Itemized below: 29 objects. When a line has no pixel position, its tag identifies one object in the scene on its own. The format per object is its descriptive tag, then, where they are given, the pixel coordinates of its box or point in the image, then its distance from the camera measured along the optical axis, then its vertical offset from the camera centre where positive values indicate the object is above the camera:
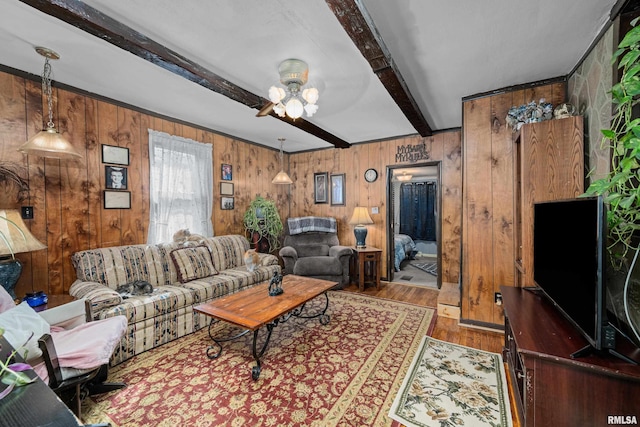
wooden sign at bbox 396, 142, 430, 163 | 4.20 +0.96
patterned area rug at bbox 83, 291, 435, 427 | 1.60 -1.29
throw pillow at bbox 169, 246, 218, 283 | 3.01 -0.65
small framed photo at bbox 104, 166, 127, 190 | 2.89 +0.39
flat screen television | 1.09 -0.30
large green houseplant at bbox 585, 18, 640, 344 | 1.04 +0.08
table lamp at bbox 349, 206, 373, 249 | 4.40 -0.21
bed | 5.11 -0.85
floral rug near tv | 1.57 -1.28
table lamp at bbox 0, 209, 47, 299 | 1.80 -0.25
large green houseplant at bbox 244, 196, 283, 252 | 4.37 -0.22
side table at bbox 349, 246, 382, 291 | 4.12 -0.96
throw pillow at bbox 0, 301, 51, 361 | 1.10 -0.55
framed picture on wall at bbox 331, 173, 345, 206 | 4.97 +0.40
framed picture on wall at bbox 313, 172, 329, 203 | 5.15 +0.48
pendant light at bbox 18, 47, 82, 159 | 2.08 +0.58
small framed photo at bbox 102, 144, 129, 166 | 2.86 +0.65
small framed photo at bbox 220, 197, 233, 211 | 4.18 +0.12
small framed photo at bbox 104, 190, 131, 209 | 2.88 +0.13
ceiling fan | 2.05 +1.05
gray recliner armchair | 4.13 -0.70
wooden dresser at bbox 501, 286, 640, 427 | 1.07 -0.77
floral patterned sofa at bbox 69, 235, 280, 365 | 2.22 -0.81
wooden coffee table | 1.98 -0.85
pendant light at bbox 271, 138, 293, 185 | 4.43 +0.54
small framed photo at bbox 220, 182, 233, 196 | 4.17 +0.37
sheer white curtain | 3.30 +0.35
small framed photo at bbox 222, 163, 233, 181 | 4.20 +0.64
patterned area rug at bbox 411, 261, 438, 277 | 5.20 -1.26
